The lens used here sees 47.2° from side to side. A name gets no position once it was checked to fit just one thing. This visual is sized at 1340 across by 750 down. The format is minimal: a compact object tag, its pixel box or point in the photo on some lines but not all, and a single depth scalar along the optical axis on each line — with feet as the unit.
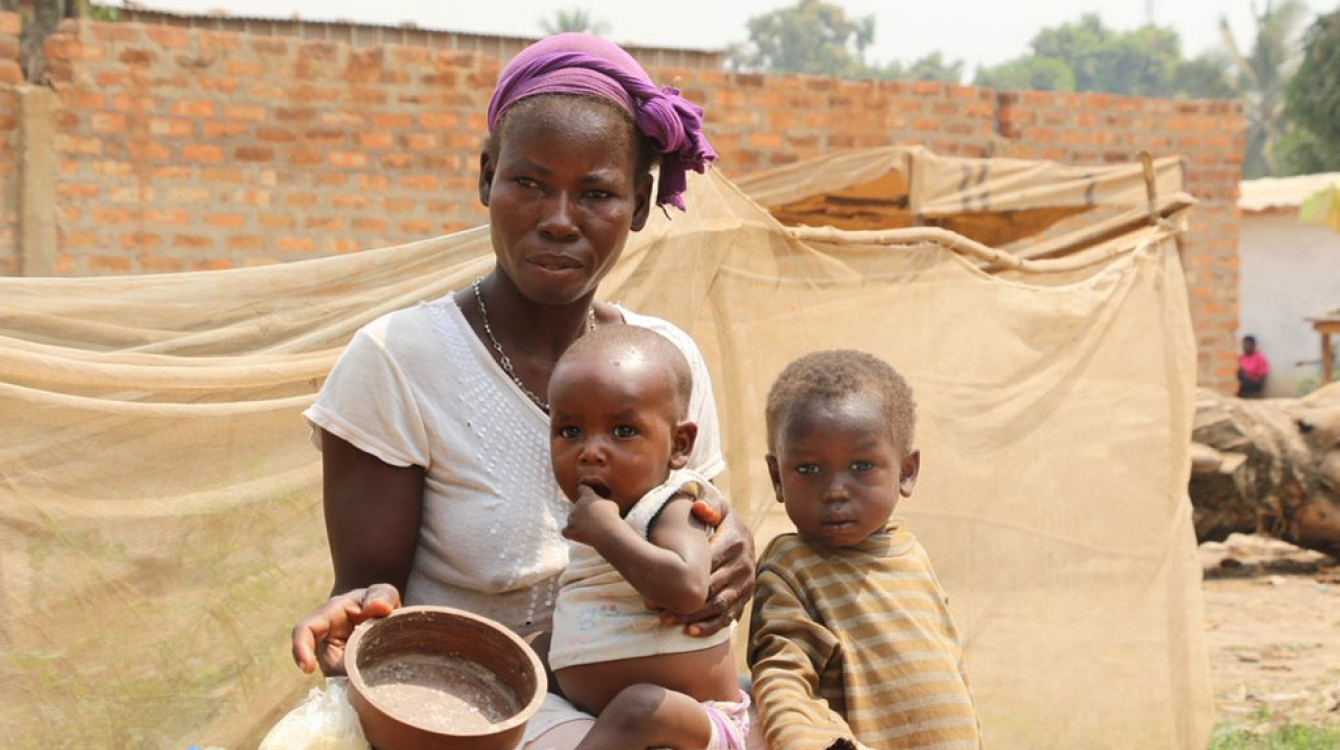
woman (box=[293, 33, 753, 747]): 7.39
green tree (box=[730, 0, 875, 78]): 279.90
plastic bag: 6.21
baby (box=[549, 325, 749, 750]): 6.82
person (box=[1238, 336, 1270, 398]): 69.97
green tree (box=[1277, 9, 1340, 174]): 86.63
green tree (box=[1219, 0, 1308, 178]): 165.58
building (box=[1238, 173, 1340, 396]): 78.59
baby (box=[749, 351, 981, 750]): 8.35
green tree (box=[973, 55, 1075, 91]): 269.03
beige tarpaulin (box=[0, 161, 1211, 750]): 9.52
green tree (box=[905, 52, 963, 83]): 287.07
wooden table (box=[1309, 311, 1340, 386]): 58.80
